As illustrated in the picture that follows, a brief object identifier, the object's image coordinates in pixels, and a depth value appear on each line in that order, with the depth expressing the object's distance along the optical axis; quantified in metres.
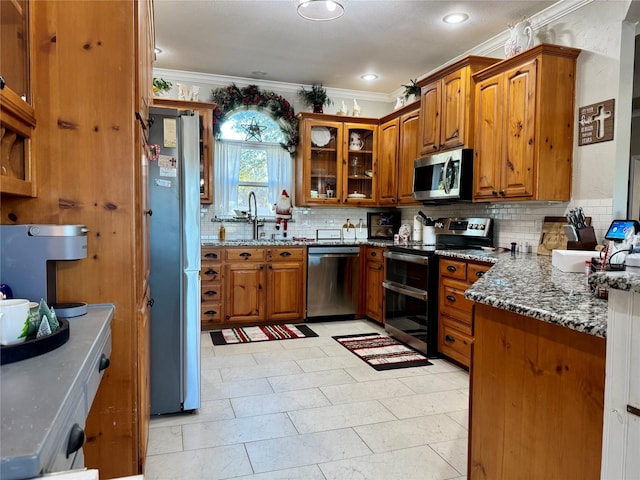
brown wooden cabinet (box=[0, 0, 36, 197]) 1.29
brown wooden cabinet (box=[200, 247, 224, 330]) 4.47
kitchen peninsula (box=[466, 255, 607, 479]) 1.17
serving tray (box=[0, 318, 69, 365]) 1.00
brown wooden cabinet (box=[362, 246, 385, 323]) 4.66
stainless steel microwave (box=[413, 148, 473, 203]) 3.74
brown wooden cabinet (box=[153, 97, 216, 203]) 4.72
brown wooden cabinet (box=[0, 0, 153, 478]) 1.52
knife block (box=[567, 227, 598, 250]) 2.67
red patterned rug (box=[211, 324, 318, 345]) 4.25
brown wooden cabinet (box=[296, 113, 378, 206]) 5.20
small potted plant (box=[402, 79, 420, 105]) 4.60
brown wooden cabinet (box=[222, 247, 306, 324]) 4.58
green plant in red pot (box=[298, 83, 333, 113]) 5.30
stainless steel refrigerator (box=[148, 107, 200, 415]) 2.44
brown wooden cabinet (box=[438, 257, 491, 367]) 3.28
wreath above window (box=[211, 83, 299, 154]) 5.06
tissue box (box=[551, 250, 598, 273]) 2.10
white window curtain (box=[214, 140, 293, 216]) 5.18
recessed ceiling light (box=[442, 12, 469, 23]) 3.47
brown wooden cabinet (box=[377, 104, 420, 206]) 4.68
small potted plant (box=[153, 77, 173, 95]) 4.57
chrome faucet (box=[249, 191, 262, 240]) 5.17
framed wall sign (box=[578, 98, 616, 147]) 2.96
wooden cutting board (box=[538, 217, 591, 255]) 3.23
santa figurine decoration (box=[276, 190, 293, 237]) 5.20
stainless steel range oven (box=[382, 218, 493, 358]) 3.69
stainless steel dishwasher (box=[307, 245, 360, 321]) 4.83
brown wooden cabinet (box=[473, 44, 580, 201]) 3.12
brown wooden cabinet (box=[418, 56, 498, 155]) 3.71
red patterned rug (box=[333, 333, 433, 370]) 3.58
